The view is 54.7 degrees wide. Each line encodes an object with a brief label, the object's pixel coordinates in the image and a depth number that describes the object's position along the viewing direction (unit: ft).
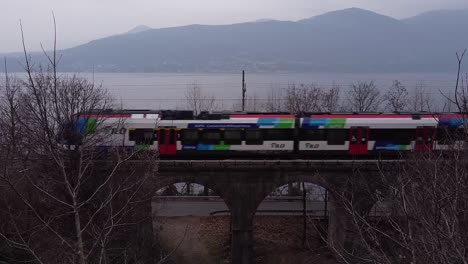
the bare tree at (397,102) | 125.13
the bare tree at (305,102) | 114.73
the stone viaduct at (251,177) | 67.87
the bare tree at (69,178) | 39.58
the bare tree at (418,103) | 136.30
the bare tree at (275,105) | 135.26
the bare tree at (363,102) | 126.41
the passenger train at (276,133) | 72.02
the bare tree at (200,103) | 142.59
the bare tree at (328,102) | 119.44
